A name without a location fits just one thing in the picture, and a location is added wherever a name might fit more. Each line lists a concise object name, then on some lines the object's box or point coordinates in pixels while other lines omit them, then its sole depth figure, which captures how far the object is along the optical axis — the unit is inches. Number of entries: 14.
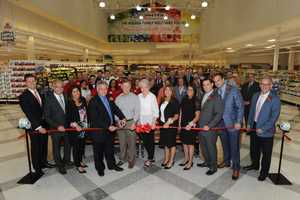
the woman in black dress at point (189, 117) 153.1
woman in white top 154.7
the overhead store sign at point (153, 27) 893.8
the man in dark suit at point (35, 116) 139.9
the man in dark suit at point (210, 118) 142.0
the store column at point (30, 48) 400.0
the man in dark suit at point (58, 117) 145.3
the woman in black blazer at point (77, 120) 149.5
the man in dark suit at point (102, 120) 144.3
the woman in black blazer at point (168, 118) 152.6
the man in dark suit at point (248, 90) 233.9
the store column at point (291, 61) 832.9
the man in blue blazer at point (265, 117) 136.6
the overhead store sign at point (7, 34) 274.4
